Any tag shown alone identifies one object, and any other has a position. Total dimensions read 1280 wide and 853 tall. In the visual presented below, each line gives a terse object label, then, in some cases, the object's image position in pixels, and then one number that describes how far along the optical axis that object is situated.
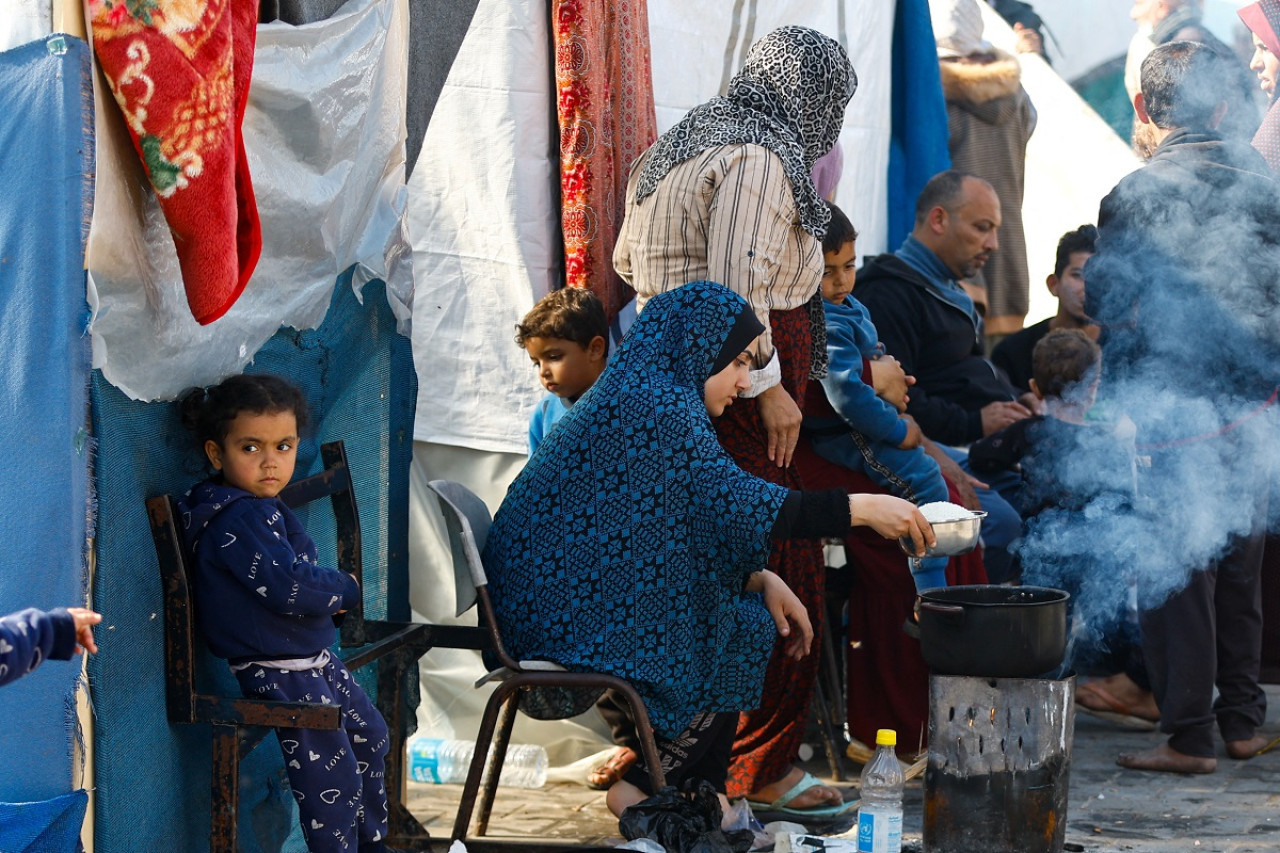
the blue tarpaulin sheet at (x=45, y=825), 5.43
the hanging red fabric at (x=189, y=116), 5.66
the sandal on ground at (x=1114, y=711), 11.86
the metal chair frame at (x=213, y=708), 6.10
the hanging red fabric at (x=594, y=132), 9.75
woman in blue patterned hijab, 7.49
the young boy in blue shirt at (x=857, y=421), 9.93
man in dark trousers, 10.44
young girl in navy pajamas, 6.21
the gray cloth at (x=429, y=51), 9.10
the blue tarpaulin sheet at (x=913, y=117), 13.65
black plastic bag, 7.39
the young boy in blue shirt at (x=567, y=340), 9.16
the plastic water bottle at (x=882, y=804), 7.78
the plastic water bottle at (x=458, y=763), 10.14
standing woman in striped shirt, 8.51
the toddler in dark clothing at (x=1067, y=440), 10.89
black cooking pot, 7.98
